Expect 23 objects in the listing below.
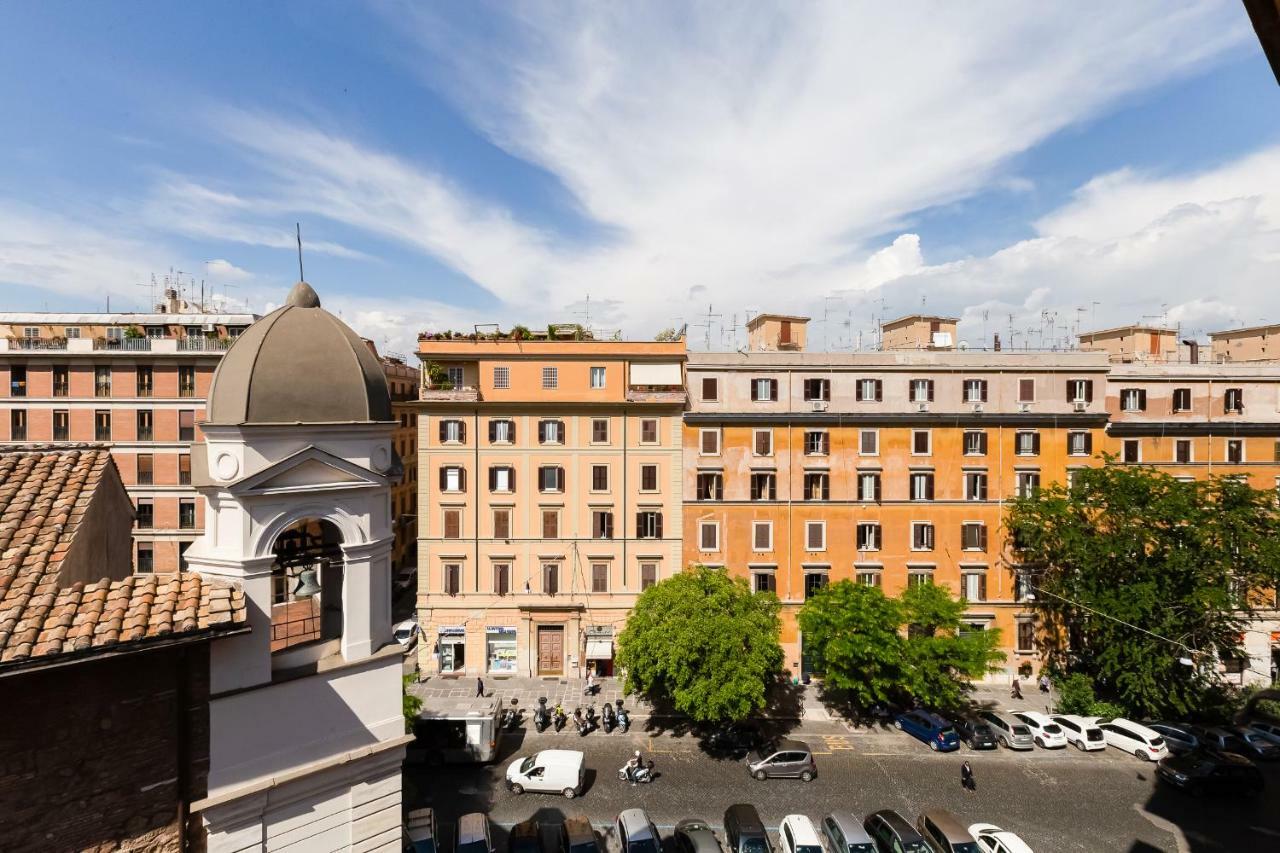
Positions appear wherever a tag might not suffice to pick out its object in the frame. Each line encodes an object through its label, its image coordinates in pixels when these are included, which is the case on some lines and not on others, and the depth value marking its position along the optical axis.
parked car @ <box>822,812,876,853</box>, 19.14
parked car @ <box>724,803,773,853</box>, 19.44
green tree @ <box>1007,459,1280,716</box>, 27.50
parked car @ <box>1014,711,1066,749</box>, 27.38
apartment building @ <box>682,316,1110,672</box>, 34.19
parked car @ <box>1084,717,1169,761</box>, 26.30
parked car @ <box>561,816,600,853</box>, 19.41
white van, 23.60
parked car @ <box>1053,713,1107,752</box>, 27.14
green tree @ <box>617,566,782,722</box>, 25.83
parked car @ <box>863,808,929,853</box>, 19.23
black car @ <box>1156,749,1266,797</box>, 23.62
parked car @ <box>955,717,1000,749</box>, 27.32
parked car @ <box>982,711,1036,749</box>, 27.25
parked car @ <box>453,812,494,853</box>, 19.22
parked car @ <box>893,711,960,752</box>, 27.22
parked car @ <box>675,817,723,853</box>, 19.52
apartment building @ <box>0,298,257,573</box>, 34.72
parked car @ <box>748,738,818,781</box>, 24.89
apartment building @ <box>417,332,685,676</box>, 34.31
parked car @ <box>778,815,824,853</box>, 19.27
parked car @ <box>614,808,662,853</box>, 19.62
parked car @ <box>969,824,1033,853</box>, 18.98
